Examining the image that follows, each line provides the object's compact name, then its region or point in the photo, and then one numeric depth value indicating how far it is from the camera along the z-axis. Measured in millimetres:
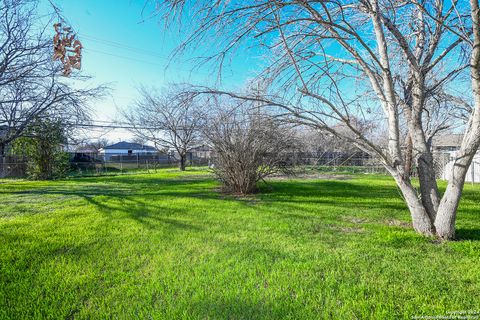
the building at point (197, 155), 30227
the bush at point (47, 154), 13328
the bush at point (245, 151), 7051
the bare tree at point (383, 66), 2514
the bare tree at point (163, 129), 23222
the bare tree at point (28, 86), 8625
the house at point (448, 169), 10953
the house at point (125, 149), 40906
